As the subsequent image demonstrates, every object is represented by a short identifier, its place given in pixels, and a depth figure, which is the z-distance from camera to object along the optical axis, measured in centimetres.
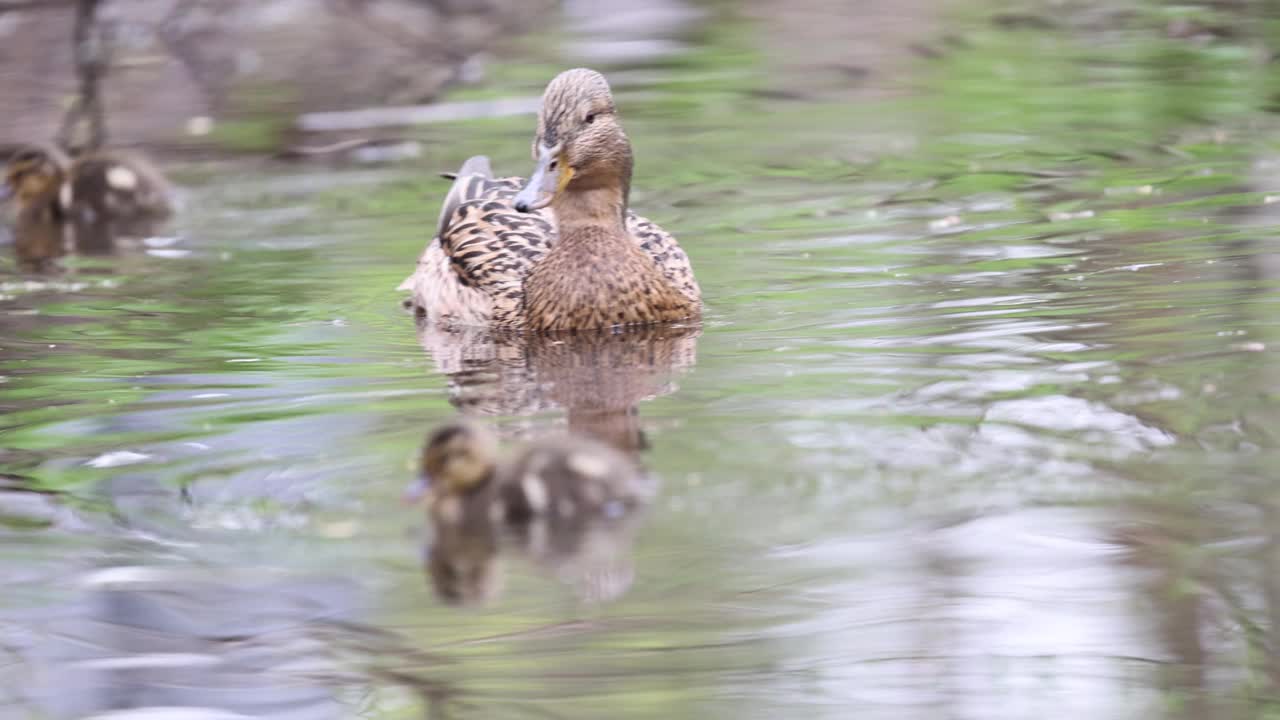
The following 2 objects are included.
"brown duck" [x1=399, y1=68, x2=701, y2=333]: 1269
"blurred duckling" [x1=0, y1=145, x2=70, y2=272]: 1986
